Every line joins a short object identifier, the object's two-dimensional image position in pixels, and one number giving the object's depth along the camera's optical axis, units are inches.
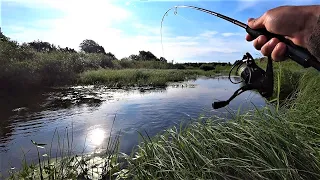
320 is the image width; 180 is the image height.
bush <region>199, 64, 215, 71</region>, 1209.0
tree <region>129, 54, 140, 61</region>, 936.1
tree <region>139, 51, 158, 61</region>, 974.7
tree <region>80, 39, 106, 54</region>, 985.3
